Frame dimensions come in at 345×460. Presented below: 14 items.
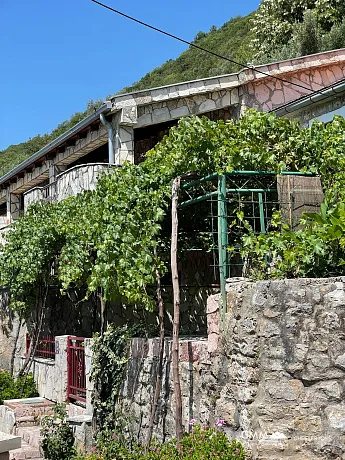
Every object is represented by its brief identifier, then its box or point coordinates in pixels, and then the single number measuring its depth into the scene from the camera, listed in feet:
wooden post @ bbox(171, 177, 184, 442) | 23.91
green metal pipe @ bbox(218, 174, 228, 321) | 23.52
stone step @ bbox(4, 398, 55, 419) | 38.22
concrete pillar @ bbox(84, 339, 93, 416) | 32.42
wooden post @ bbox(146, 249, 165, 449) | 26.02
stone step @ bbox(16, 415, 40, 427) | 37.00
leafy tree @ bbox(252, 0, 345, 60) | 78.54
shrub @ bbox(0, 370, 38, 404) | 43.21
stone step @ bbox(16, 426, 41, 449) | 33.91
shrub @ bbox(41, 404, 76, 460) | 28.76
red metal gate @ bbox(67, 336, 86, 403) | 36.55
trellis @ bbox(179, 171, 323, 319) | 24.63
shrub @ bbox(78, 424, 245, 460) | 20.40
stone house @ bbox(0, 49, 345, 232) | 44.19
